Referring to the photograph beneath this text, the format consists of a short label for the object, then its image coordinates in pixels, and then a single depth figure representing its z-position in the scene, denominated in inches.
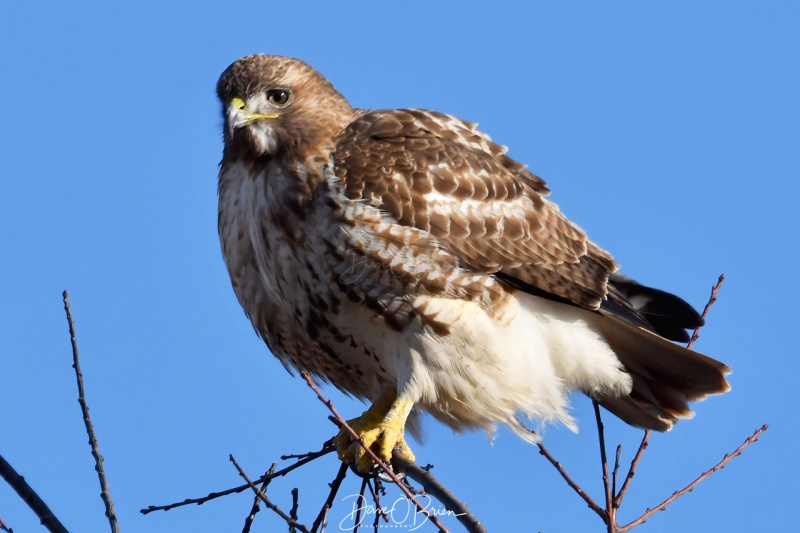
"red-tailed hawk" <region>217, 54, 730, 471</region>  405.1
